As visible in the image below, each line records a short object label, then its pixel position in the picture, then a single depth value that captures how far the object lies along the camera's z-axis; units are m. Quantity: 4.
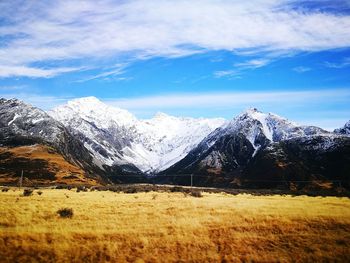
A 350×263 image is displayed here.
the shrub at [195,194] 63.95
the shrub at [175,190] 82.68
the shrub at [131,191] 72.38
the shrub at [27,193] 53.04
